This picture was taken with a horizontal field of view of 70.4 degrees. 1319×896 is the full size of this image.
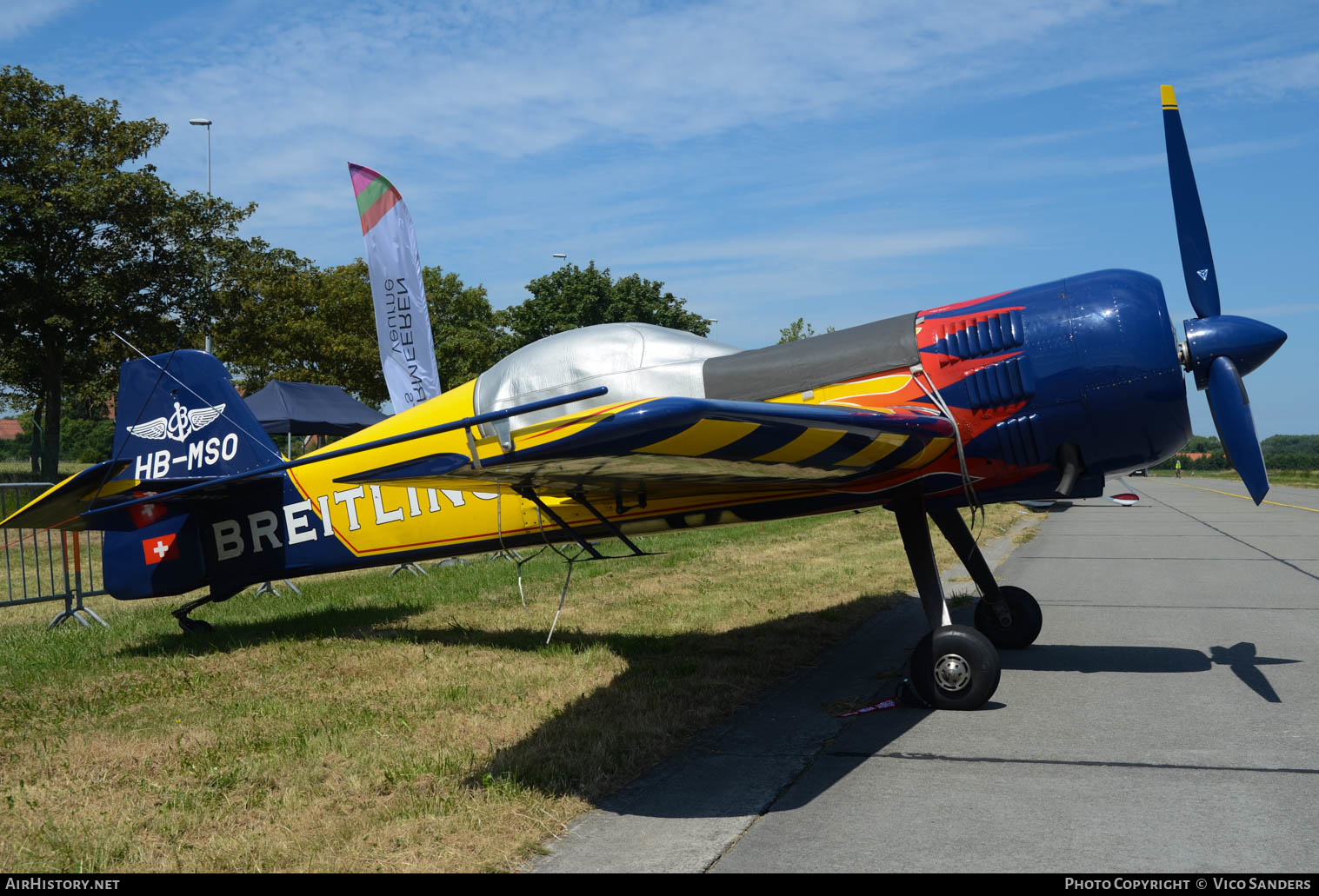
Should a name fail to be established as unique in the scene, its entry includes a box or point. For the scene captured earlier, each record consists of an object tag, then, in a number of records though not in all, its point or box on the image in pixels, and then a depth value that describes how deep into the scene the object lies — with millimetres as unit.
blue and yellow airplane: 4980
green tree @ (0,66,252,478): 21859
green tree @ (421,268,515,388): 33569
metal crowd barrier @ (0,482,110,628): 9125
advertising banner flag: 12102
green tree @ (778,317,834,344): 44219
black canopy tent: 15500
